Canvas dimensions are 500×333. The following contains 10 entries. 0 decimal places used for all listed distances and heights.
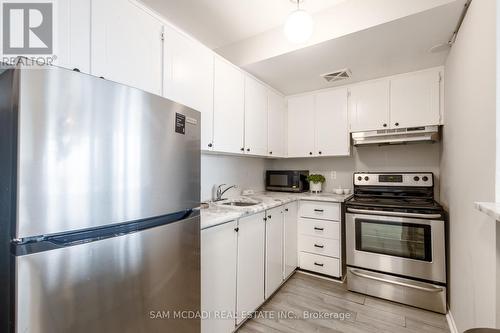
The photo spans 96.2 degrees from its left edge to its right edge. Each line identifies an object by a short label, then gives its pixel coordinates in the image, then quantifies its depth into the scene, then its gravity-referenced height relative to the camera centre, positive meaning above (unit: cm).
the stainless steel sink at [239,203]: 229 -38
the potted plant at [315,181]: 301 -19
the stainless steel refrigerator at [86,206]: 64 -13
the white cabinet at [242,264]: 147 -78
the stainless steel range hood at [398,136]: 233 +35
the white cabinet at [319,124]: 284 +57
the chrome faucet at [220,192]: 243 -28
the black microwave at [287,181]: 302 -19
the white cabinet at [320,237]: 253 -82
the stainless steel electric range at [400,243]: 201 -73
